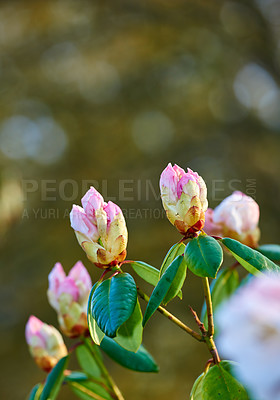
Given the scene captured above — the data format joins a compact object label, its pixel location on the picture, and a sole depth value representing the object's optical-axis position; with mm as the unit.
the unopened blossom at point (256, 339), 458
